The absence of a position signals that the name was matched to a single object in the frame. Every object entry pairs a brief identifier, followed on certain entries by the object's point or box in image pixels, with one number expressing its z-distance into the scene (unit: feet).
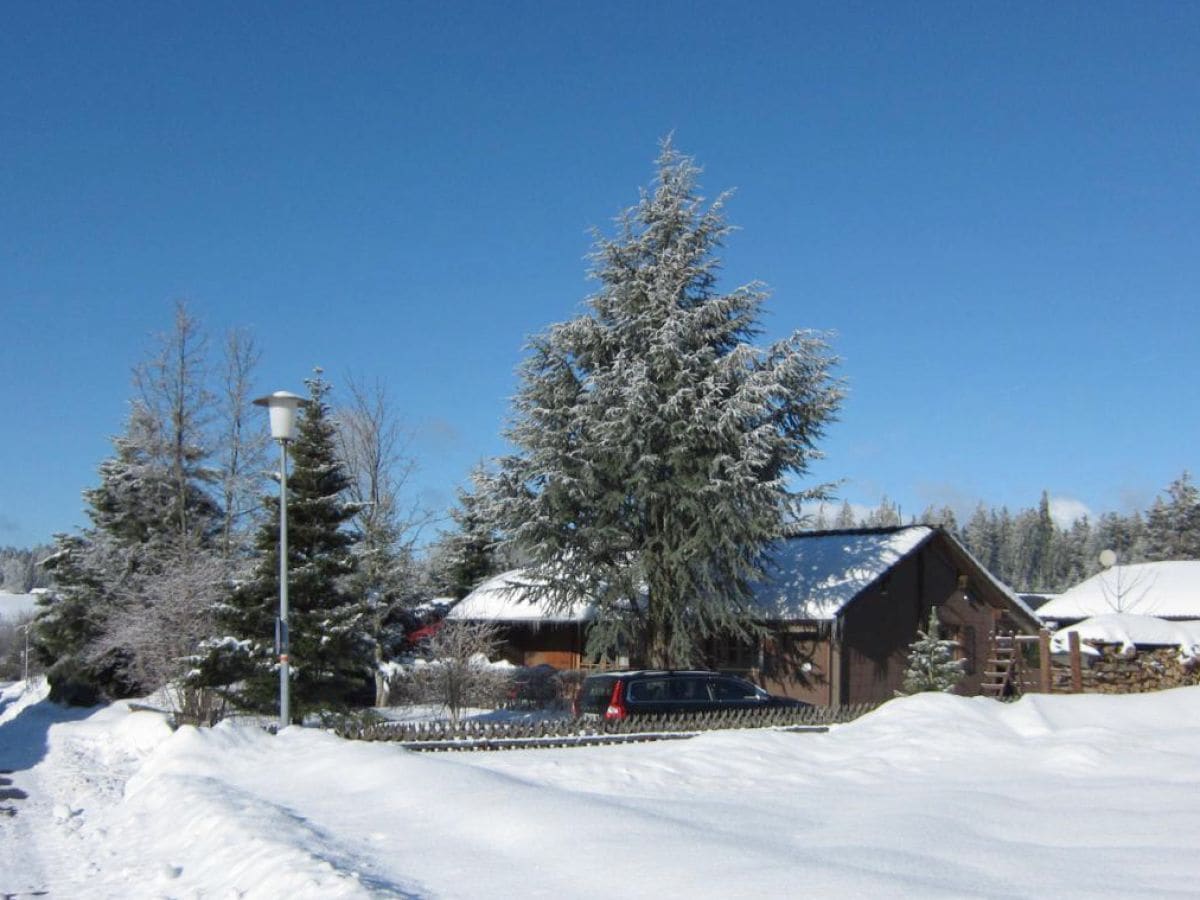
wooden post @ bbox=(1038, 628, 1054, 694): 76.19
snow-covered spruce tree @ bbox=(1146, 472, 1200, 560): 269.64
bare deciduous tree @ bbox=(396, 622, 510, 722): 89.40
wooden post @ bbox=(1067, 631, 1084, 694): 74.49
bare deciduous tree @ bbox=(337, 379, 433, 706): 109.50
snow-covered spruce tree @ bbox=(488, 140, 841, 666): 86.12
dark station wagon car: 64.28
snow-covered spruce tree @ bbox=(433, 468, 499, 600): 160.25
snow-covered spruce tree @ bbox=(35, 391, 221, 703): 106.11
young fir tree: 86.38
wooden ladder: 90.07
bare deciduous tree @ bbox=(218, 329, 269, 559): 108.78
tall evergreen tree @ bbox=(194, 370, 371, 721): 75.41
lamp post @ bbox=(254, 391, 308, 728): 52.85
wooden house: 95.96
